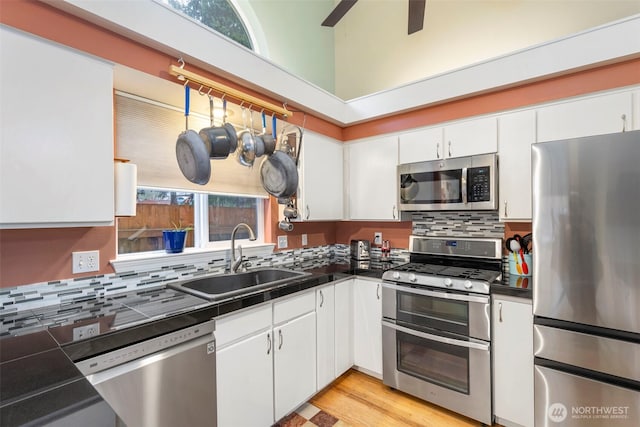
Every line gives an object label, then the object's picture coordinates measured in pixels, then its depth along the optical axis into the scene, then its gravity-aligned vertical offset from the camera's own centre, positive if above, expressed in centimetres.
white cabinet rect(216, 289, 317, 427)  155 -88
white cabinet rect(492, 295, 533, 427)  175 -91
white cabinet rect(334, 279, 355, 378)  233 -92
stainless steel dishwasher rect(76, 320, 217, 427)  113 -69
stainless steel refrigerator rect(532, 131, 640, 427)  143 -36
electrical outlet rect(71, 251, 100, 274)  151 -24
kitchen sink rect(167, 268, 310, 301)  170 -46
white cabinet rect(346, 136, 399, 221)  264 +33
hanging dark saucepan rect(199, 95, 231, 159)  162 +42
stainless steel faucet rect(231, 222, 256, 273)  214 -30
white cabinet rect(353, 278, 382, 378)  236 -92
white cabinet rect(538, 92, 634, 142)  175 +59
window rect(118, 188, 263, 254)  189 -2
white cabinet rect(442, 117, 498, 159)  216 +57
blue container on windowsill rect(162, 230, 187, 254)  195 -17
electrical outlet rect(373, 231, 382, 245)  297 -25
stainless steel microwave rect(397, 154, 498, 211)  212 +22
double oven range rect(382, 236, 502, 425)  188 -79
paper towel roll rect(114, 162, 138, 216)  151 +14
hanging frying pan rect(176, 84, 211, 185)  152 +31
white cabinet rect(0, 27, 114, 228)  113 +34
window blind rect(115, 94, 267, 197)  178 +48
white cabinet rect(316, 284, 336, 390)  216 -91
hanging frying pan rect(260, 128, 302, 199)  198 +28
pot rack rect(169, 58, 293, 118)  162 +77
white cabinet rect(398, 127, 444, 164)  240 +57
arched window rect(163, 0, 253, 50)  227 +164
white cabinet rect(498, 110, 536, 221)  202 +35
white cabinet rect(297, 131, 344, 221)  250 +31
